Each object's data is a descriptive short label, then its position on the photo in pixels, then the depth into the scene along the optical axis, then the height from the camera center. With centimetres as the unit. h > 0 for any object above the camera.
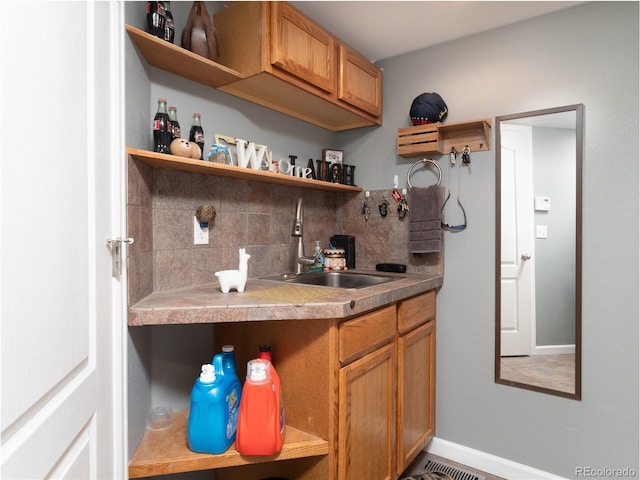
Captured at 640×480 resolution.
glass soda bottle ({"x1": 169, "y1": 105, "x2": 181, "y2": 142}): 138 +44
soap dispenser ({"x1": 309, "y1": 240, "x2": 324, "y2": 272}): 210 -14
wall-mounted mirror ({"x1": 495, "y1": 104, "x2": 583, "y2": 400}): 177 -7
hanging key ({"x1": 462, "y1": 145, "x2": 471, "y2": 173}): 203 +45
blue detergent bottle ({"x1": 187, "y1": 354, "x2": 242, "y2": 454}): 118 -60
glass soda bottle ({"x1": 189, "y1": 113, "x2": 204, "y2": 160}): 148 +43
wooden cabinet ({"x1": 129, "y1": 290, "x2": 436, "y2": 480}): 123 -64
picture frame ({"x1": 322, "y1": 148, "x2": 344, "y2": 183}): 227 +46
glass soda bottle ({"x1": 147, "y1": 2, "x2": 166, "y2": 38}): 130 +79
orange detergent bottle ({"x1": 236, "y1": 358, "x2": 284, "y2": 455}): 116 -59
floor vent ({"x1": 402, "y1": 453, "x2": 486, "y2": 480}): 190 -128
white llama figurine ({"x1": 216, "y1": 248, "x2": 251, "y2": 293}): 145 -17
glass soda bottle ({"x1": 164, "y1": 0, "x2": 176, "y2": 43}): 133 +79
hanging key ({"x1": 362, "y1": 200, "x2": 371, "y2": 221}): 238 +17
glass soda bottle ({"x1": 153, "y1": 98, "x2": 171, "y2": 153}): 134 +40
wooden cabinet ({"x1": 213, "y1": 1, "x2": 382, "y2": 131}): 157 +84
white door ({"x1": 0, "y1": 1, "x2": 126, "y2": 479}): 57 +0
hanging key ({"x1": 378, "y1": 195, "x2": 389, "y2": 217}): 230 +19
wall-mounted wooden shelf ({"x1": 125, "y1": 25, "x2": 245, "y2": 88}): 122 +69
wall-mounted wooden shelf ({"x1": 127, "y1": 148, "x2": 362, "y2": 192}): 123 +28
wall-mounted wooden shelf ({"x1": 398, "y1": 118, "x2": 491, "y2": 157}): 197 +57
